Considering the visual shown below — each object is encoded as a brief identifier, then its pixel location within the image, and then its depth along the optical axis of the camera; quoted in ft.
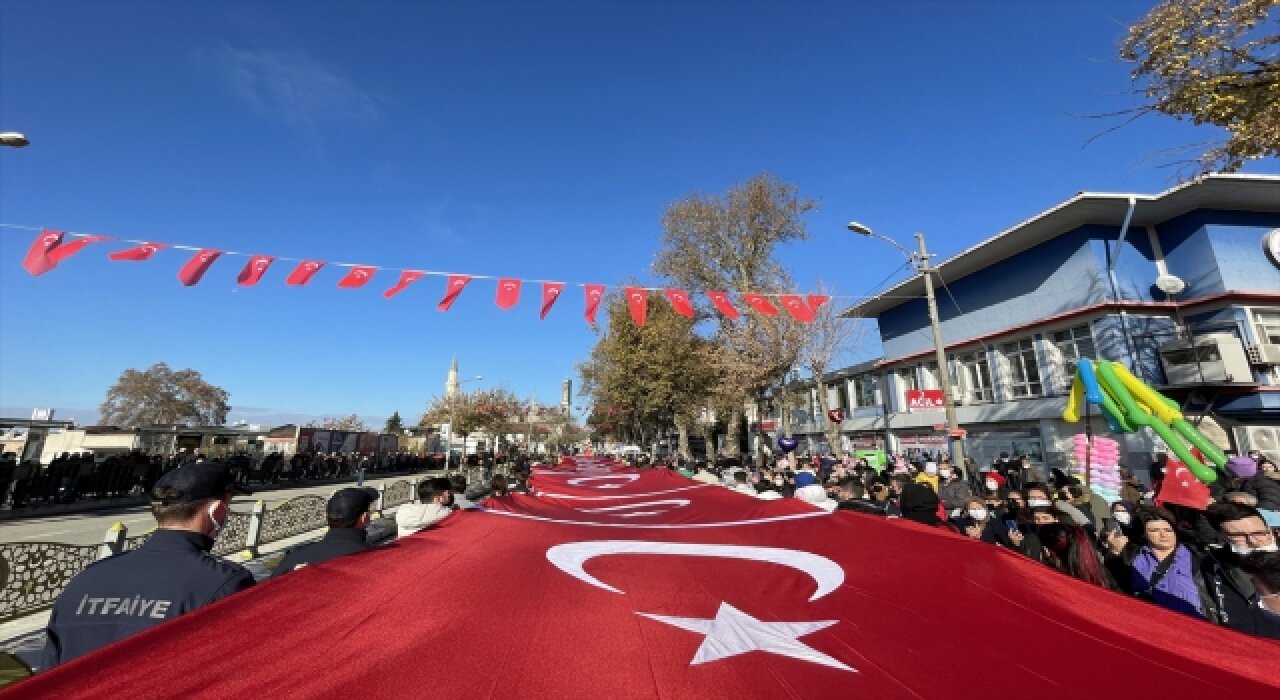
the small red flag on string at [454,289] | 37.88
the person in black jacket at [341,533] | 11.37
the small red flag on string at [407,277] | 37.65
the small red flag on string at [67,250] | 31.09
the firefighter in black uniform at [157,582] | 6.67
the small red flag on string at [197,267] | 32.32
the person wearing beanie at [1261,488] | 25.31
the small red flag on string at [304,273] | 35.04
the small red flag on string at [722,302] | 42.05
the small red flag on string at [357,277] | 36.45
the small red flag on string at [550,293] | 39.88
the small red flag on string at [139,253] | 32.50
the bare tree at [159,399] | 172.65
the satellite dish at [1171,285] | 56.80
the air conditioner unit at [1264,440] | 49.75
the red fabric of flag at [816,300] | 44.55
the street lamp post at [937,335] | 41.83
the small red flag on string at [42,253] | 30.32
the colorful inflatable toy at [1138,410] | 27.65
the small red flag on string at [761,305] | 44.26
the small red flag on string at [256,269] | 34.50
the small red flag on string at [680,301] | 40.88
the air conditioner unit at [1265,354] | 49.85
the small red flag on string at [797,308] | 42.29
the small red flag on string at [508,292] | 38.08
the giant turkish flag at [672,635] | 6.22
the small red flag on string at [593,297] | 39.70
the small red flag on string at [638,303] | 40.50
